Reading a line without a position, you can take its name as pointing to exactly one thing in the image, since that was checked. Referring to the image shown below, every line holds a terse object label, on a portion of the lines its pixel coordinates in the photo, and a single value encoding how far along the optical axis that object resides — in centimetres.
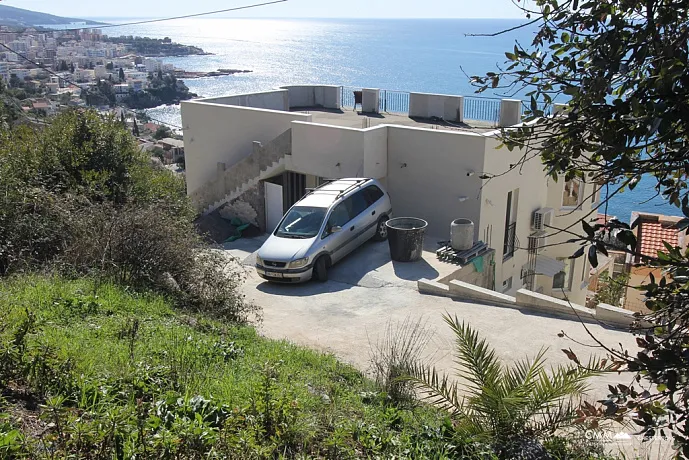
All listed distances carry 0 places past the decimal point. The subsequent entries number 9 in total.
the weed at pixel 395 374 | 664
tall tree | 306
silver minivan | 1409
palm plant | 552
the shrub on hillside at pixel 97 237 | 995
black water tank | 1483
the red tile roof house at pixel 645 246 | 2209
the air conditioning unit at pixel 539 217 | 2025
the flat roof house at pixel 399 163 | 1727
